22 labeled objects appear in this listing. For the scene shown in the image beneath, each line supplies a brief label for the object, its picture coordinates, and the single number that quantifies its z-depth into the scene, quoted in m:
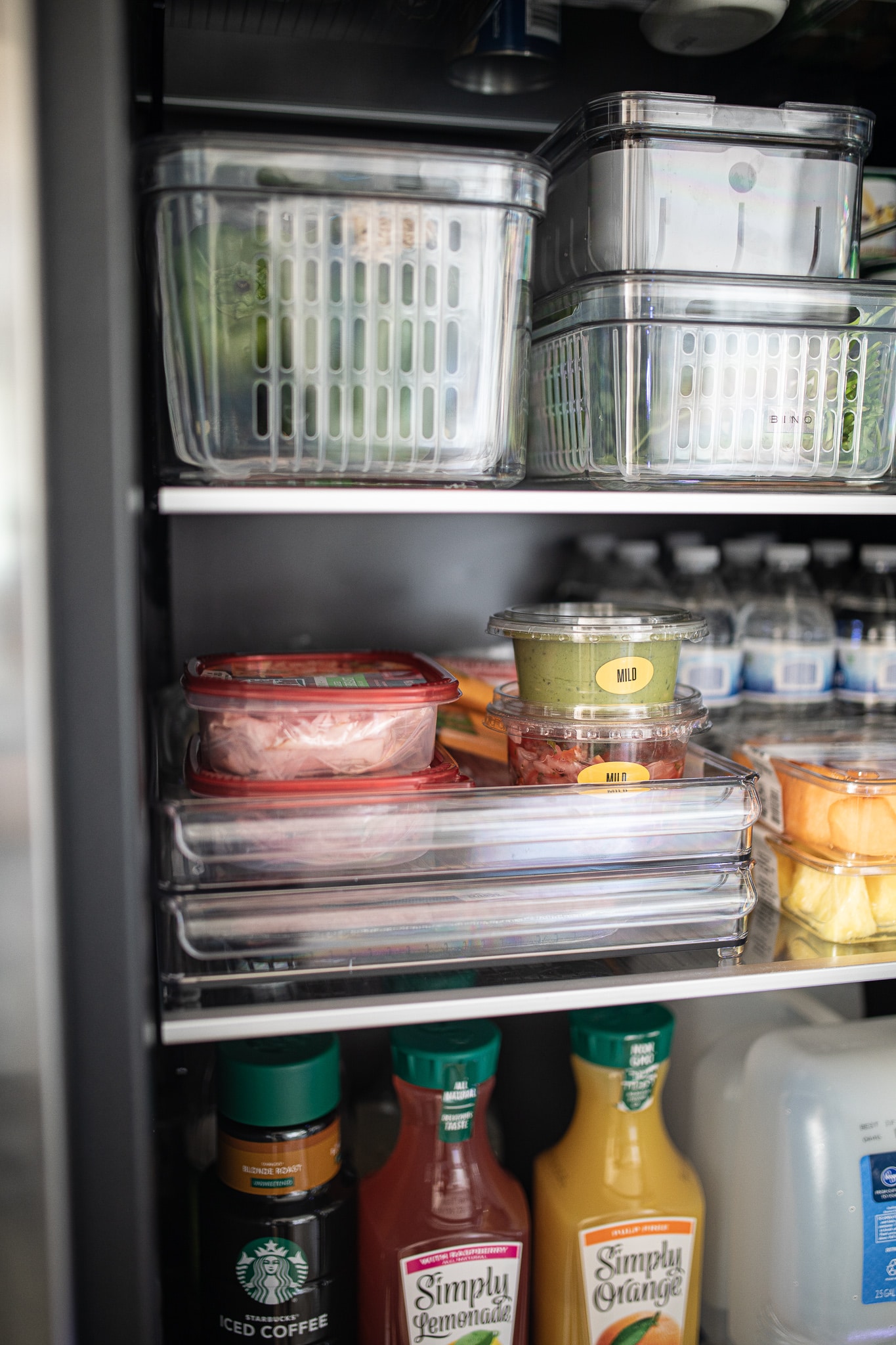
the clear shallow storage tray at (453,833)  0.94
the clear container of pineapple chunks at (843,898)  1.11
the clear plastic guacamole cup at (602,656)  1.05
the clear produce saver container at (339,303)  0.89
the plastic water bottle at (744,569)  1.41
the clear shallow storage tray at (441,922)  0.95
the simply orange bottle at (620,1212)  1.16
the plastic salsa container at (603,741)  1.06
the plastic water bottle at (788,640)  1.34
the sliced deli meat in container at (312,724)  0.97
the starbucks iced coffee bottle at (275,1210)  1.07
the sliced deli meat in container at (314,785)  0.97
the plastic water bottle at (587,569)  1.43
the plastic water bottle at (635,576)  1.41
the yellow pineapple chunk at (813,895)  1.13
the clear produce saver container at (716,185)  1.01
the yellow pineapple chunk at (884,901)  1.12
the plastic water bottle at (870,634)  1.35
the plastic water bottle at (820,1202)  1.13
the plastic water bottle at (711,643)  1.33
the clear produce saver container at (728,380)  1.02
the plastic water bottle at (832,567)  1.46
